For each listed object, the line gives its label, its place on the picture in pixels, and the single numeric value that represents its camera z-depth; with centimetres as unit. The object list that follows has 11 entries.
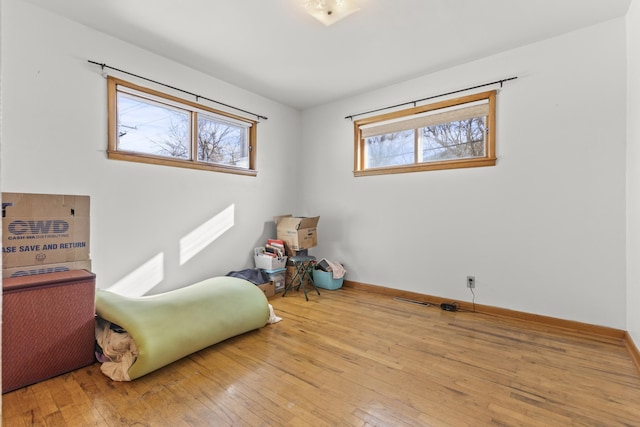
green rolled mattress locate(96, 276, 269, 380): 217
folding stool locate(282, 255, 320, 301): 390
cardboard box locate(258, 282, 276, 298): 384
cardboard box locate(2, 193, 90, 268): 220
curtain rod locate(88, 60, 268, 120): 287
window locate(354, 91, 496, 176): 338
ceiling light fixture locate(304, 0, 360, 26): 250
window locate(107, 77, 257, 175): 304
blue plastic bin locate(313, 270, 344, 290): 421
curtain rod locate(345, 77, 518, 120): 322
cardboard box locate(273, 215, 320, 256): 405
